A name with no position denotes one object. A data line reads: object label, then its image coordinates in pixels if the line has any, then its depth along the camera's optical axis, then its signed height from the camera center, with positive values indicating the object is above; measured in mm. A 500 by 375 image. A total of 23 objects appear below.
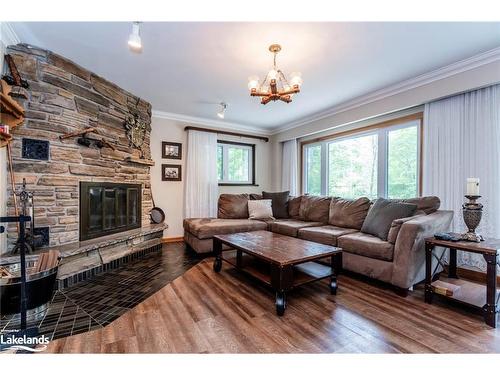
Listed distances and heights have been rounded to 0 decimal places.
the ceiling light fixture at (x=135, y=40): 1693 +1046
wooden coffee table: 1911 -677
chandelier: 2180 +960
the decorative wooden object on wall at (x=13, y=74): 2127 +1008
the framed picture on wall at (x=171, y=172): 4312 +235
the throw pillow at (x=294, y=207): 4332 -403
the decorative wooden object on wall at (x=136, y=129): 3412 +837
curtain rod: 4434 +1092
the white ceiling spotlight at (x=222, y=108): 3741 +1264
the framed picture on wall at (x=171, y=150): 4301 +643
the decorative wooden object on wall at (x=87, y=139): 2511 +517
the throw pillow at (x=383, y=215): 2566 -332
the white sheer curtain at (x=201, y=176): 4441 +177
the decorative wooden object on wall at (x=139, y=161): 3374 +363
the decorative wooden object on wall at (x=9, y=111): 1775 +592
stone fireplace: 2266 +263
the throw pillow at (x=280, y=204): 4438 -357
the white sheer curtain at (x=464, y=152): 2451 +390
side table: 1708 -810
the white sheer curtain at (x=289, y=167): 5105 +401
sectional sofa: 2198 -597
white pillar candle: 1972 +4
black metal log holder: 1383 -477
